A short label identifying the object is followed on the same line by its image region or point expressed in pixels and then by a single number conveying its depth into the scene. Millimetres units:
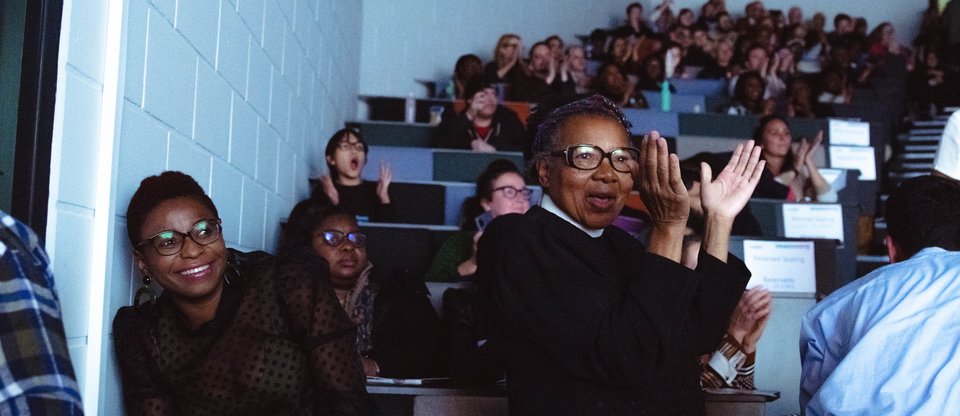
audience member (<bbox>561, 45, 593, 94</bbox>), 7925
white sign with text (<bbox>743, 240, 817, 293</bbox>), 3107
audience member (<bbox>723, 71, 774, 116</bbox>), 7039
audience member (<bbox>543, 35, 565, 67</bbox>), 8203
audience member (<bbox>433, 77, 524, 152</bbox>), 5543
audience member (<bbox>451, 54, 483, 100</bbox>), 6672
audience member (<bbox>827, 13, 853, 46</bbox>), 10305
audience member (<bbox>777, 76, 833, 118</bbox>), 6953
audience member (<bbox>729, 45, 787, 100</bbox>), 8133
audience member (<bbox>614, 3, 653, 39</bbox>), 9805
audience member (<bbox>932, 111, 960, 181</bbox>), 2662
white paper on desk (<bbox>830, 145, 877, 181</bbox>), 5812
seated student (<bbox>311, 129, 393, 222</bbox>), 4328
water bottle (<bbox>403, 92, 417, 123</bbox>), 6617
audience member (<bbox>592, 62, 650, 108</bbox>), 6695
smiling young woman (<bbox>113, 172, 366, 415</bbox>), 1779
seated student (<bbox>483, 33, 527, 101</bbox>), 7555
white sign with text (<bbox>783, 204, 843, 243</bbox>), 4121
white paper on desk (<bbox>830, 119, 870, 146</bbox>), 6105
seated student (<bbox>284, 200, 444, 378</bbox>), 2941
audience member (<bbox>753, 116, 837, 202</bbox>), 5141
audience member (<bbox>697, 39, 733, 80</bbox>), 8953
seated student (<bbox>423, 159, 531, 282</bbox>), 3695
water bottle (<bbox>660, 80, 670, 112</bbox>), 7094
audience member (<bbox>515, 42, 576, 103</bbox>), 7363
